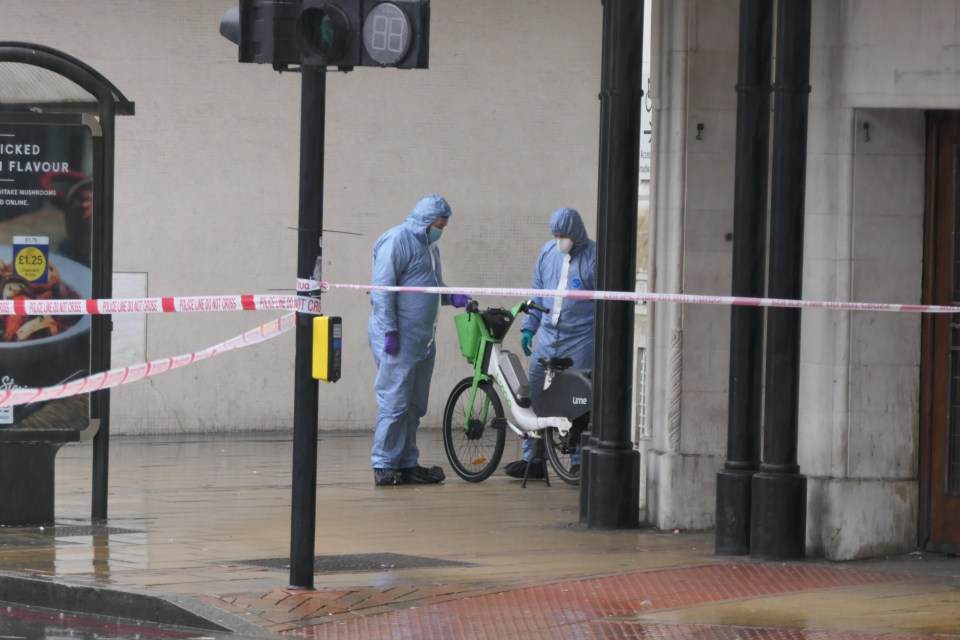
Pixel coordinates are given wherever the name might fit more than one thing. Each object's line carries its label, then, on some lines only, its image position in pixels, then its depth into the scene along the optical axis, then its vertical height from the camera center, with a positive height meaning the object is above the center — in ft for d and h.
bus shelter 70.38 +1.68
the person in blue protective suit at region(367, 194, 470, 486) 88.84 +0.39
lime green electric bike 86.74 -1.22
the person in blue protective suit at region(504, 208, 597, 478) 91.35 +0.99
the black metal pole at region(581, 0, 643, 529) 70.95 +1.77
